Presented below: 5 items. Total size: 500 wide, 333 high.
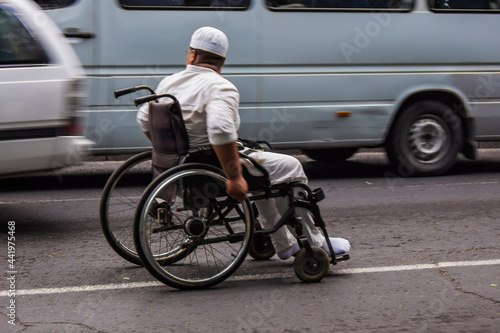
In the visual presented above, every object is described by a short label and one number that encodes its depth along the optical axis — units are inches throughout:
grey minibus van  331.6
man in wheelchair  181.5
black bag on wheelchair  187.2
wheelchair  184.9
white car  249.1
